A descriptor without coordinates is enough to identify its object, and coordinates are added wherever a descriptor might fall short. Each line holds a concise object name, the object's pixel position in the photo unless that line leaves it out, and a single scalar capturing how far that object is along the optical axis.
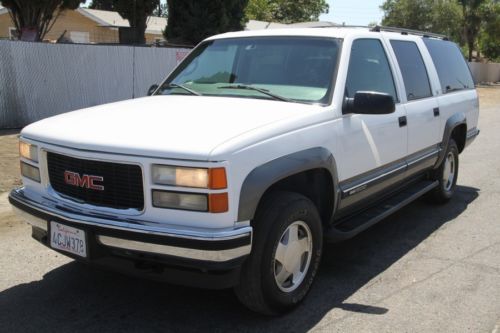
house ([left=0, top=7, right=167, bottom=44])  29.52
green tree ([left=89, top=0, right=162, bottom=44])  16.81
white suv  3.08
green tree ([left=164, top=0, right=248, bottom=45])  16.70
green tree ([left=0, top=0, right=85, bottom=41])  13.88
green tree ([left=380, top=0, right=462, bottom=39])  36.66
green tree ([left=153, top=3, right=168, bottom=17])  66.51
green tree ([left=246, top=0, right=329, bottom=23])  59.31
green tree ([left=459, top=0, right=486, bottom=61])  38.91
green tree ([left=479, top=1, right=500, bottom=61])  39.19
